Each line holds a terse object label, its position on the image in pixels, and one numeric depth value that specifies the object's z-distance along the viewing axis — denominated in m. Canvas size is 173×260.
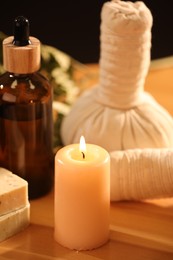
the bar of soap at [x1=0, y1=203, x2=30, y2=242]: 0.52
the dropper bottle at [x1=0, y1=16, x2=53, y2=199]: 0.53
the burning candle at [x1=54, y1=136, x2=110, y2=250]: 0.49
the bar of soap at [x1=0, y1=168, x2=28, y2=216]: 0.51
